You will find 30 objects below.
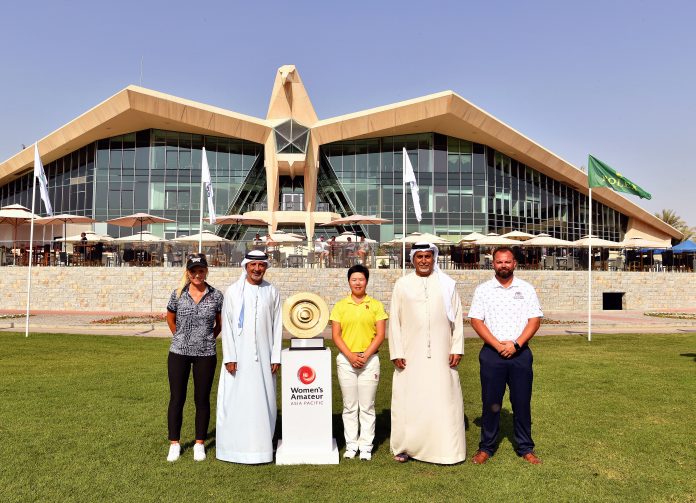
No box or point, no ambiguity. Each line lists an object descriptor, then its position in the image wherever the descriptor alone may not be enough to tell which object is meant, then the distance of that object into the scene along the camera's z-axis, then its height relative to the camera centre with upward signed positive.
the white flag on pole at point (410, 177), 21.02 +3.54
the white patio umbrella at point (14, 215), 27.83 +2.81
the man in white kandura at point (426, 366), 5.29 -0.90
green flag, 14.76 +2.47
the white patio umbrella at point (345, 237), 30.00 +1.85
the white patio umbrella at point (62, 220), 29.08 +2.63
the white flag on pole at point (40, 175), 15.77 +2.67
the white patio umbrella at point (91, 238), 27.25 +1.67
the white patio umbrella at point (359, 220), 31.58 +2.90
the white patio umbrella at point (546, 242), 27.20 +1.52
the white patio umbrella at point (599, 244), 29.12 +1.48
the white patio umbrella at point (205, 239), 24.89 +1.41
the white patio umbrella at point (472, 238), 31.79 +1.92
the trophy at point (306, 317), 5.64 -0.47
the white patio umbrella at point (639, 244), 31.80 +1.69
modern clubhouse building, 37.69 +7.55
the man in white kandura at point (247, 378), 5.34 -1.02
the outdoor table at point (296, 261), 23.70 +0.42
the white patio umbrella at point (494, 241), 27.59 +1.58
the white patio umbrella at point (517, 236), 33.78 +2.19
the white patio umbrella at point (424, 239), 27.31 +1.68
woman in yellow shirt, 5.38 -0.83
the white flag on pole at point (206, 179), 20.50 +3.40
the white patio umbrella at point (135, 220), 29.05 +2.69
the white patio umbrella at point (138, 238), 24.31 +1.40
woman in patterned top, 5.47 -0.77
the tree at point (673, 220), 71.81 +6.70
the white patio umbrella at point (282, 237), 27.96 +1.71
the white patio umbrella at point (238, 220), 30.80 +2.85
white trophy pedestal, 5.44 -1.27
